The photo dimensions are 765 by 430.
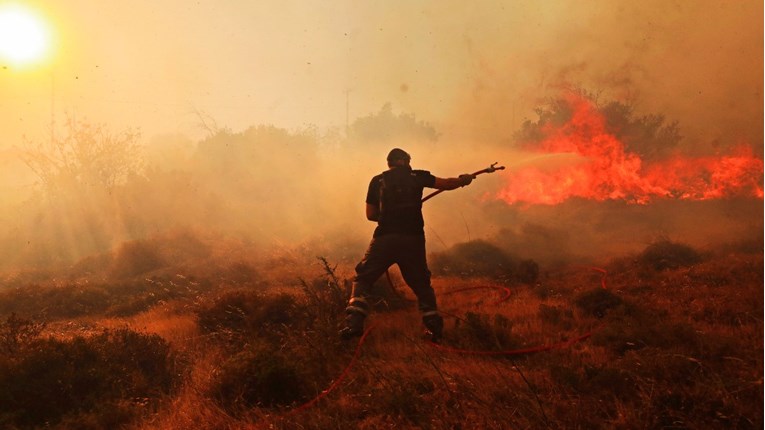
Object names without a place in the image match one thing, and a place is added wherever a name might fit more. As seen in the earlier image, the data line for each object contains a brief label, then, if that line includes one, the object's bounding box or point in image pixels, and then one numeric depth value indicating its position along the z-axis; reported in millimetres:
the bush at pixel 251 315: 6333
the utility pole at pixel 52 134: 34003
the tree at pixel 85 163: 33438
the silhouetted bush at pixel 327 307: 5453
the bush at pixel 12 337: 5098
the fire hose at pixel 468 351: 4096
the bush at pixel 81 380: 3963
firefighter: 5422
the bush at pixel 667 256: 10578
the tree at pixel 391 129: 48188
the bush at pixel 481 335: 5199
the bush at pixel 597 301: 6633
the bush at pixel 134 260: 17672
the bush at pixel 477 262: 11434
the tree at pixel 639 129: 25141
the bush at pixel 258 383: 4008
